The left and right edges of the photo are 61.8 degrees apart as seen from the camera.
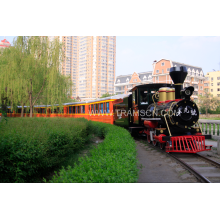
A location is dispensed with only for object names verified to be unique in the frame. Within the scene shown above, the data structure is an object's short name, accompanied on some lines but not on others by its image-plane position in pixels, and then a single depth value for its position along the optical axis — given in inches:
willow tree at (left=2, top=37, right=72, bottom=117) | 596.1
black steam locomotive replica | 258.2
